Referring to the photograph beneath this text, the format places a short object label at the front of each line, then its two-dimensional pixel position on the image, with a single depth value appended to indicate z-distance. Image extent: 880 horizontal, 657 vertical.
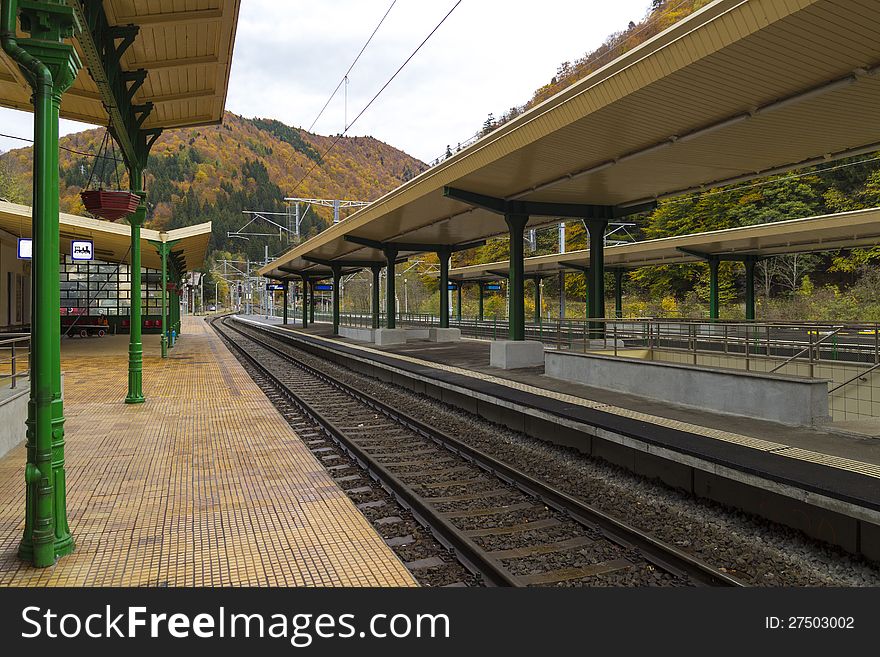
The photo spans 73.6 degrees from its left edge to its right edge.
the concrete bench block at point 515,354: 15.68
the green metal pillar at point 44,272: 4.28
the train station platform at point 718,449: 5.12
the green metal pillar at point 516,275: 15.72
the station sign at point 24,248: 16.04
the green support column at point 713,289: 24.02
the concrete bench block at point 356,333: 29.31
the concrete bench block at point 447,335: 26.77
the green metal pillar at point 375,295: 28.91
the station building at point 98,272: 21.25
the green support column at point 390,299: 26.40
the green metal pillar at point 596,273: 15.72
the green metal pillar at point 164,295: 20.47
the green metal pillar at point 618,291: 29.56
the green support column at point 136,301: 11.27
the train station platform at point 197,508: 4.29
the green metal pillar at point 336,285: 34.16
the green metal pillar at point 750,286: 23.02
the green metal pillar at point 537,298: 33.76
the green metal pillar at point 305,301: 43.69
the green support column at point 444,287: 25.67
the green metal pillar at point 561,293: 34.21
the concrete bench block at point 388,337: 25.80
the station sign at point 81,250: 19.28
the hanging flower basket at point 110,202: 8.52
